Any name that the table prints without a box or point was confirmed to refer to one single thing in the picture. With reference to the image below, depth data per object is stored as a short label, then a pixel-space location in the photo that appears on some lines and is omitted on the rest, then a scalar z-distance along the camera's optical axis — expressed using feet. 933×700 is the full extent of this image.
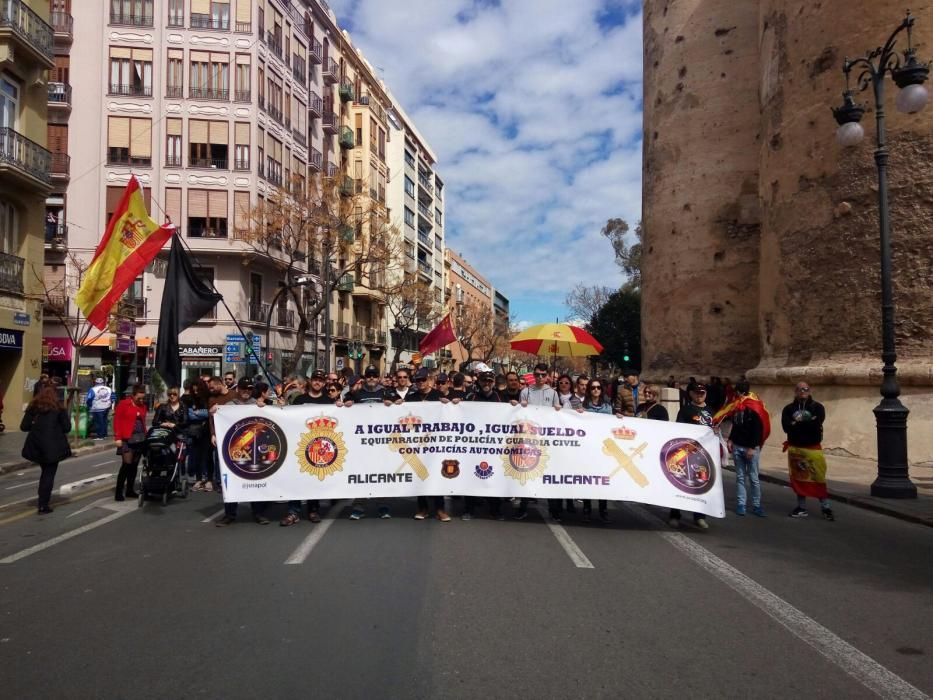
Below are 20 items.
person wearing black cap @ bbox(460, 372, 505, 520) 31.96
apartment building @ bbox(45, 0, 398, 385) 127.85
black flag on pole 35.91
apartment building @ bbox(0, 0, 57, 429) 76.59
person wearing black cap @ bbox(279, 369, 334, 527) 30.01
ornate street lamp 37.73
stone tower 55.72
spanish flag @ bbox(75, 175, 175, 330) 45.37
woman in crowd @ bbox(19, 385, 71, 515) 32.53
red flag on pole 73.67
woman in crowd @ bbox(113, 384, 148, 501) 35.04
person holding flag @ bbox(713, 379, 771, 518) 33.86
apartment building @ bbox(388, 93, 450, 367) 231.50
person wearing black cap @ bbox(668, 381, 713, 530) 31.55
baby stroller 34.22
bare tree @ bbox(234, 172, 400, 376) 122.72
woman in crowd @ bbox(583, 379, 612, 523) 33.30
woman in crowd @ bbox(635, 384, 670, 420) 32.76
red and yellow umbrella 54.13
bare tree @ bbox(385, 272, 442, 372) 158.40
